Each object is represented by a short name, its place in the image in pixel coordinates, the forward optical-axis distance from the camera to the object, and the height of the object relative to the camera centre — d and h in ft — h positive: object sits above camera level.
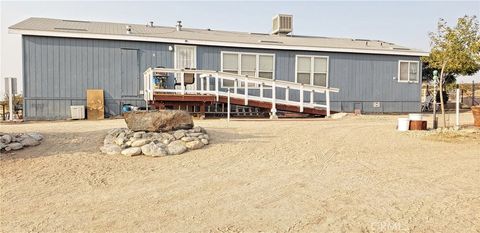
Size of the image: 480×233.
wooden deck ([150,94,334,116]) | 41.68 -0.39
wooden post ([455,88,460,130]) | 34.86 -0.87
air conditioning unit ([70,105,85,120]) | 44.11 -1.78
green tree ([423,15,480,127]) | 33.71 +4.96
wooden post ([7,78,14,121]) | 41.98 +0.10
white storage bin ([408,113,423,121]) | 33.11 -1.43
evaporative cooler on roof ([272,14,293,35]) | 63.93 +12.73
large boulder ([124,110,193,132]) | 24.53 -1.47
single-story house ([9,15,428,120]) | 44.21 +4.90
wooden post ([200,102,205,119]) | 43.45 -1.37
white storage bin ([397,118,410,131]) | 32.63 -2.02
